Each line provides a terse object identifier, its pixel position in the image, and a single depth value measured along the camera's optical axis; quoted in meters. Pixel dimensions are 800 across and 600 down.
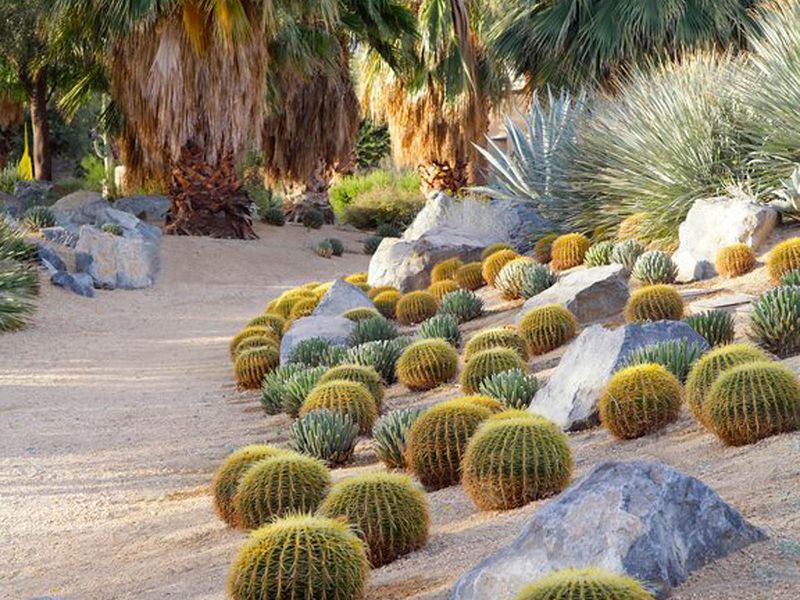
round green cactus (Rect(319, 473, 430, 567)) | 9.23
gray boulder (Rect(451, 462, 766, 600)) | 6.73
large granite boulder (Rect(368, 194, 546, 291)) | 28.61
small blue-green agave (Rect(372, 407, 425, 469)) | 12.50
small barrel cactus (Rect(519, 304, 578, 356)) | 17.80
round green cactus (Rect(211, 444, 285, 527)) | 11.25
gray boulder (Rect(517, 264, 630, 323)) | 19.12
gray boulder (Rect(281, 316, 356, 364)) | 20.36
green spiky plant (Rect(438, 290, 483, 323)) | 22.25
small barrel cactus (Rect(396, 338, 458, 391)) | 17.02
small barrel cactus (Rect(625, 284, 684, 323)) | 17.28
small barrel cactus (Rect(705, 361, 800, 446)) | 10.42
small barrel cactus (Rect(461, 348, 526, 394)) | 15.34
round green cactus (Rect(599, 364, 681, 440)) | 11.62
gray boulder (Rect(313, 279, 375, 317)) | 23.97
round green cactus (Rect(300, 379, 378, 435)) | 14.57
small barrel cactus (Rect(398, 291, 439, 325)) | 23.55
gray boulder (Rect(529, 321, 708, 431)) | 12.74
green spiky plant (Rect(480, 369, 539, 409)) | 13.99
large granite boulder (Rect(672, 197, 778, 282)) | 20.86
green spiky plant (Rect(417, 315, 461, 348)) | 19.98
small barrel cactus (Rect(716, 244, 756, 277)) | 20.06
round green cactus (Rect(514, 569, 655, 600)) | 5.51
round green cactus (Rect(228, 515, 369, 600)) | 7.91
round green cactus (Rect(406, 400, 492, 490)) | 11.47
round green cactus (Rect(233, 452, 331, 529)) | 10.38
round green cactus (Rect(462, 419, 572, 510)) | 9.80
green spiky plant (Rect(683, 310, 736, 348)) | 14.95
